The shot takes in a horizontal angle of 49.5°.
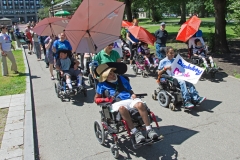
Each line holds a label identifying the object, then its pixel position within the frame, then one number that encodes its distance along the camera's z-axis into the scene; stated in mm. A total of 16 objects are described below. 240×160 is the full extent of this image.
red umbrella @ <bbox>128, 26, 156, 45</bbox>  9875
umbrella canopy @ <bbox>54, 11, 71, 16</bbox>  25720
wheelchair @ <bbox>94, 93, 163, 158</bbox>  4555
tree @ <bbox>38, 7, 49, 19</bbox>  94825
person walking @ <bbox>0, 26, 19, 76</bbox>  11047
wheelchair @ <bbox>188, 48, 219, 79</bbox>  9087
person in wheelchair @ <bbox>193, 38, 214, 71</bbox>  9680
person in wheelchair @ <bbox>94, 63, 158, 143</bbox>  4555
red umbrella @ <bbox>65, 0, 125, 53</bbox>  5562
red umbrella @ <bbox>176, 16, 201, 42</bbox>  9555
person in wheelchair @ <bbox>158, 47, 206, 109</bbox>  6461
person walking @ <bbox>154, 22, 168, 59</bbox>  11211
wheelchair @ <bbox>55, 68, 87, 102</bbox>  7859
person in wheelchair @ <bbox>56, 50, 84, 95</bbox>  8180
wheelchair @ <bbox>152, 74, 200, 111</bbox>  6691
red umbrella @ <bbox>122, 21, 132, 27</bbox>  12802
